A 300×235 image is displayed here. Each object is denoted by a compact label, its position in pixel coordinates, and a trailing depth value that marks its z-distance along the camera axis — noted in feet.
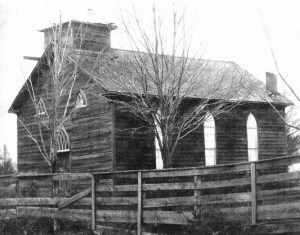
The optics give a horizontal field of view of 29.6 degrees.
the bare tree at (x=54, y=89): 77.05
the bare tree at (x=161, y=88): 64.64
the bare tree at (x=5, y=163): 148.07
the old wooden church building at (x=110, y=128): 79.41
